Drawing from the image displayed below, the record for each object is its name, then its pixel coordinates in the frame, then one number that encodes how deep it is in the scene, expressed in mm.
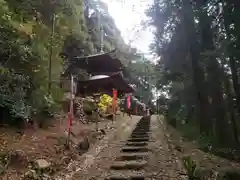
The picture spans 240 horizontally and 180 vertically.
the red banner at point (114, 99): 10062
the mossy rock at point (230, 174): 4301
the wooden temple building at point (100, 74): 15386
